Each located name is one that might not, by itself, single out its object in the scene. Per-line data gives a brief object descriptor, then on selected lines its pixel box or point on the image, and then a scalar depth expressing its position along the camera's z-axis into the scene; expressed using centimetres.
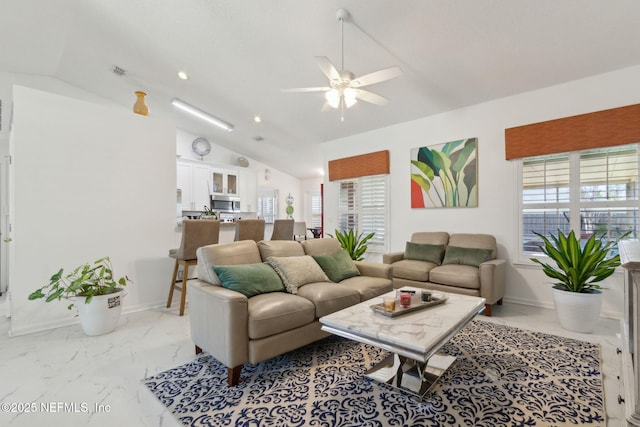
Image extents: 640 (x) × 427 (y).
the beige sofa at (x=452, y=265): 319
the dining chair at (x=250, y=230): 385
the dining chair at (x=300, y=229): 651
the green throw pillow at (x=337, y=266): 295
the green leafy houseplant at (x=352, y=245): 446
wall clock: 698
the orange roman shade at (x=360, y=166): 492
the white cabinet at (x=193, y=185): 659
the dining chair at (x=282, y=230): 462
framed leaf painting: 403
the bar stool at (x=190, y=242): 332
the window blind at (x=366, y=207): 505
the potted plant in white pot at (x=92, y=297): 271
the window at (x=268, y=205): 877
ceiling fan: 232
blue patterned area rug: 158
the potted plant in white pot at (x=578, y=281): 269
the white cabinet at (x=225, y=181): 715
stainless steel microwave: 706
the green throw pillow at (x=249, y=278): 223
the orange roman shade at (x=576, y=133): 301
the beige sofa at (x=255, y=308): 190
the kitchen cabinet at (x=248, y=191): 773
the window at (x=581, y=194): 307
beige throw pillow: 254
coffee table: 155
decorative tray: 190
